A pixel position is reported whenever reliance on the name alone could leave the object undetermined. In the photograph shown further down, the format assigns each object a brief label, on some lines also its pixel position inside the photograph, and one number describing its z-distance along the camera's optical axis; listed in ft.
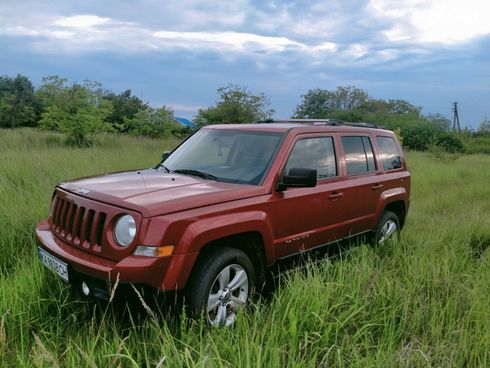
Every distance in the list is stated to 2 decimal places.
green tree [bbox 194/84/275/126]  69.85
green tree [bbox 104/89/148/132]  140.44
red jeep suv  10.02
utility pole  215.10
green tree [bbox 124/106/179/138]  73.15
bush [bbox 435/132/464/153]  157.58
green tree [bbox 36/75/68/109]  66.18
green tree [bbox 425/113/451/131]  178.09
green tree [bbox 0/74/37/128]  131.85
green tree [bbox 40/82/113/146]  57.52
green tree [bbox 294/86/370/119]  232.53
